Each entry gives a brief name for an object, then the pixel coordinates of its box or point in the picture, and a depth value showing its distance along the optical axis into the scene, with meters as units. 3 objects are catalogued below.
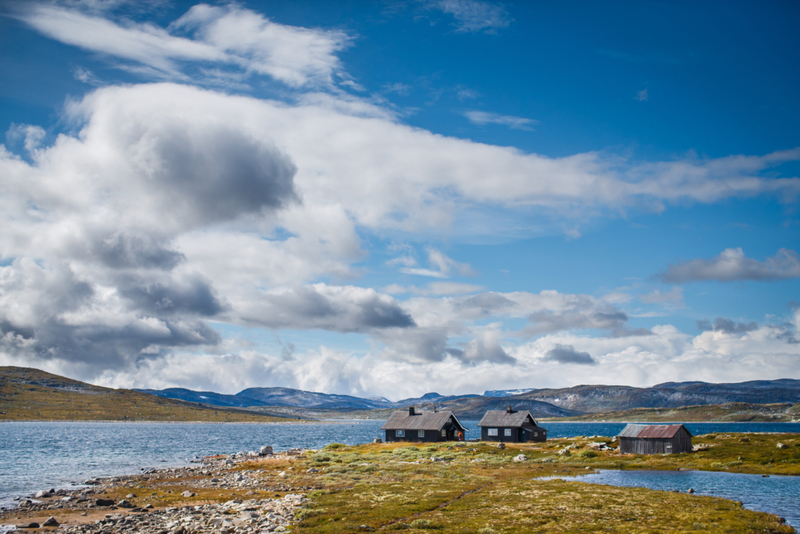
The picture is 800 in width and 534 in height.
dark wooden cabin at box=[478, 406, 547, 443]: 101.31
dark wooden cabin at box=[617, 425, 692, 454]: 71.75
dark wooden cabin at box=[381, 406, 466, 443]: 100.81
